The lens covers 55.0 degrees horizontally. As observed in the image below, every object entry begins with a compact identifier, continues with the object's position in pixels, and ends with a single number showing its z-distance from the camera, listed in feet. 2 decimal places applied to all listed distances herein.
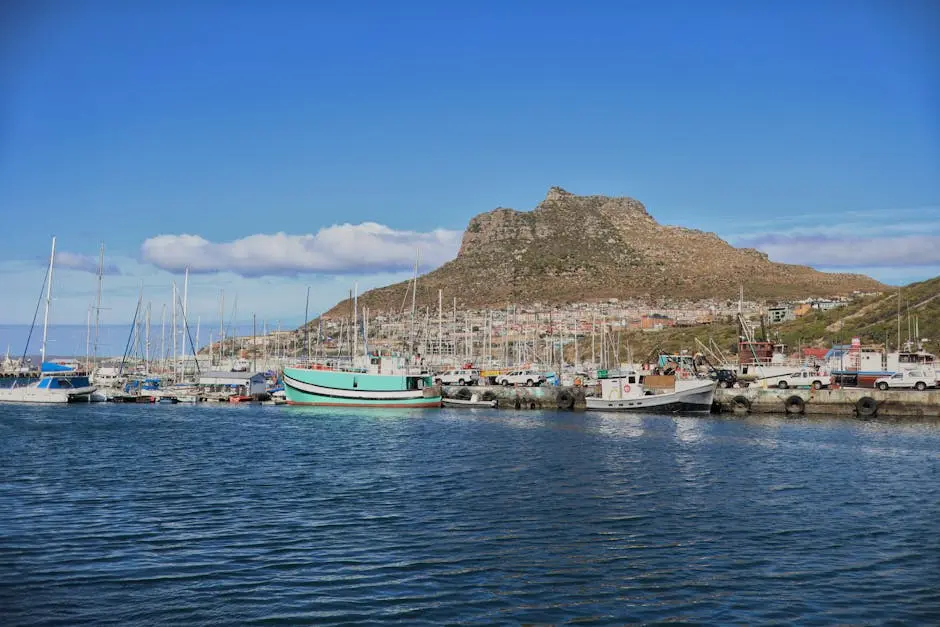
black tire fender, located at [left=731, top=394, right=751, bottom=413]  238.68
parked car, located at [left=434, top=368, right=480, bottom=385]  318.90
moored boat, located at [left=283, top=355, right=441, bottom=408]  270.46
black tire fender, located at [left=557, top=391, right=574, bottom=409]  266.36
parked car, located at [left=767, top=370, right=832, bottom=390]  247.70
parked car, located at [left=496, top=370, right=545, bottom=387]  307.99
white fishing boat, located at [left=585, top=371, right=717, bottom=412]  238.68
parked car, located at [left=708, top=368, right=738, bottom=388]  258.98
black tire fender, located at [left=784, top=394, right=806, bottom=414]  229.25
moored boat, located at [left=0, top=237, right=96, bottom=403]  274.77
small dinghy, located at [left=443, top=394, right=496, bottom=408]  279.28
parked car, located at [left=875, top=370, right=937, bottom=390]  232.12
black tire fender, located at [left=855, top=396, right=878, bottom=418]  219.82
